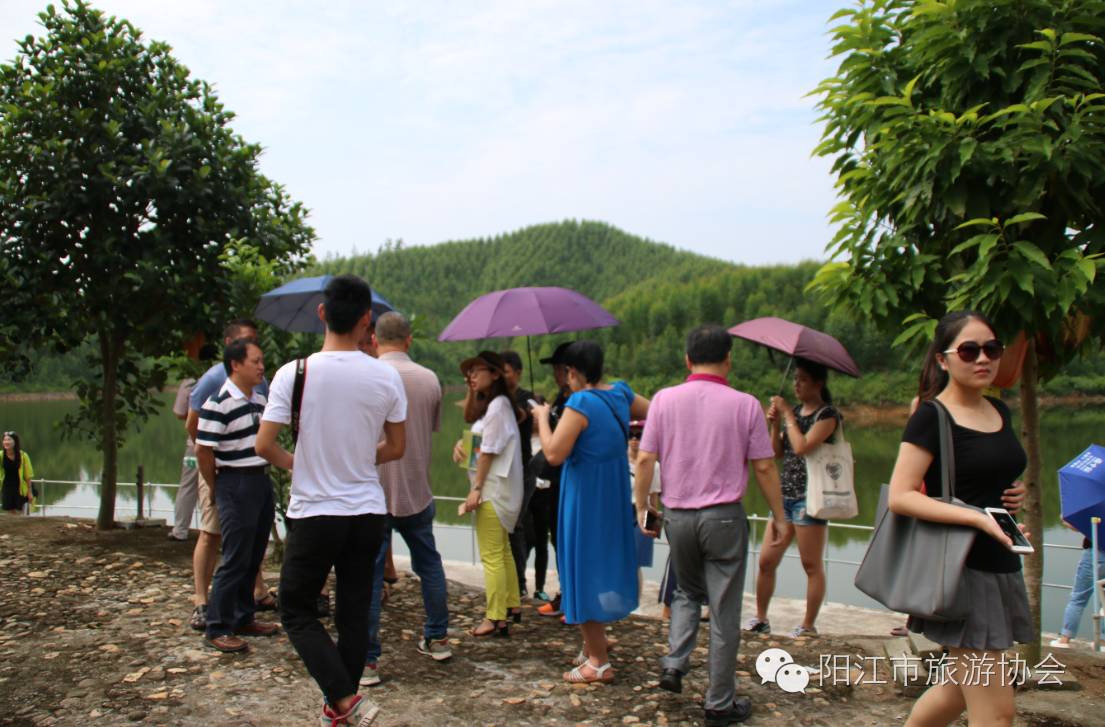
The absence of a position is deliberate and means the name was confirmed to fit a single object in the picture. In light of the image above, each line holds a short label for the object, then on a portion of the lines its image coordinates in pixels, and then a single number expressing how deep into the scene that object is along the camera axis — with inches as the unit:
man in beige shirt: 169.2
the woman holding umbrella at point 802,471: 193.0
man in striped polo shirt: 168.2
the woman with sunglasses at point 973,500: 99.9
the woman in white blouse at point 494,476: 183.6
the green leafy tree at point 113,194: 273.4
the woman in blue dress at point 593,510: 157.9
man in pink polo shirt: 143.4
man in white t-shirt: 124.8
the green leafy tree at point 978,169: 150.7
